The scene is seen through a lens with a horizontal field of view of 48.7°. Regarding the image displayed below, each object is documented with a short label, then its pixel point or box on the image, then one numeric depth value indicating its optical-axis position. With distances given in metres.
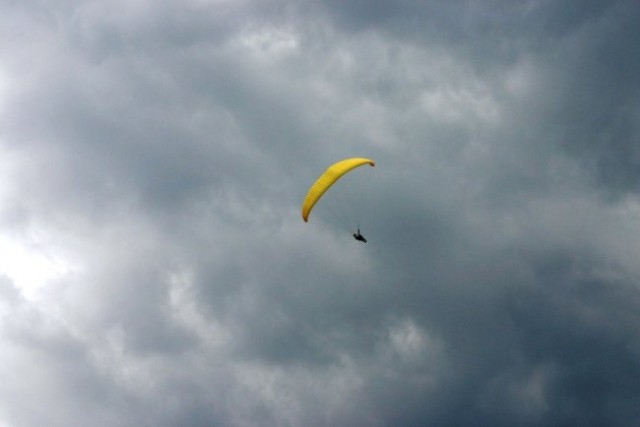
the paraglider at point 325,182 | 101.94
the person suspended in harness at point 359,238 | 107.75
